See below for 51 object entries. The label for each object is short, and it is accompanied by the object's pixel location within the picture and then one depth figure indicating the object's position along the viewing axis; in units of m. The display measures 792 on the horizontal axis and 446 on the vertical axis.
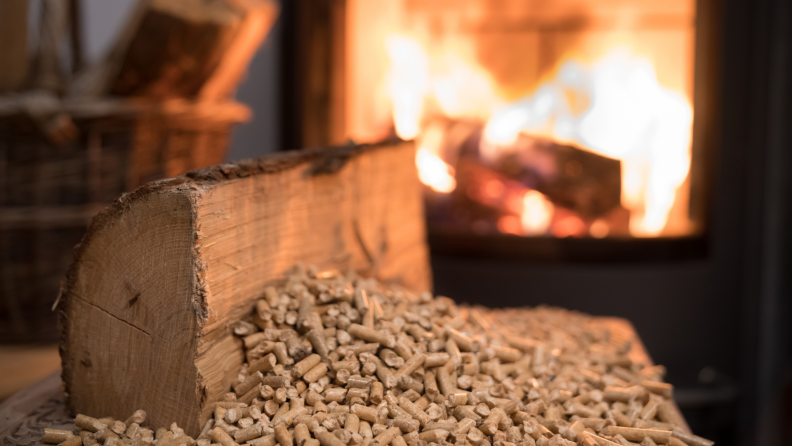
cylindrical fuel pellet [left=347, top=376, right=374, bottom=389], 0.64
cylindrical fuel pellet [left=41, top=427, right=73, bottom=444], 0.62
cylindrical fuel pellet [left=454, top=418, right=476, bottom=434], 0.62
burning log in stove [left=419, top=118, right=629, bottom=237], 0.97
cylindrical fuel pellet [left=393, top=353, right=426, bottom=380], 0.64
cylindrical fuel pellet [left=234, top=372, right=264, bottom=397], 0.64
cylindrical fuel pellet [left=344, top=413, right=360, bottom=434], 0.61
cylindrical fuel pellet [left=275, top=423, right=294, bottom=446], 0.61
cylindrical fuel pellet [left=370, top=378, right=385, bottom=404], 0.63
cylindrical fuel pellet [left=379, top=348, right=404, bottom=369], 0.65
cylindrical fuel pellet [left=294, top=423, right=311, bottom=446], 0.61
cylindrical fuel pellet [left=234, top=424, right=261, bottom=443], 0.61
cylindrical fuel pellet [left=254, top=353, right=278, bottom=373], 0.64
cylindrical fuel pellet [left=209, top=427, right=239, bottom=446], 0.61
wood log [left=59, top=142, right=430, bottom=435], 0.62
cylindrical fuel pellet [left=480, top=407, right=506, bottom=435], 0.62
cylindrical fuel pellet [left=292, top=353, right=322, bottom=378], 0.63
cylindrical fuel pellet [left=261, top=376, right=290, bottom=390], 0.63
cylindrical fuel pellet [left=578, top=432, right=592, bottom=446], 0.62
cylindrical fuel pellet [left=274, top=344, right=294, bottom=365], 0.64
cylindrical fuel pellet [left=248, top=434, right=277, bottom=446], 0.61
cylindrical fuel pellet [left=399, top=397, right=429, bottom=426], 0.62
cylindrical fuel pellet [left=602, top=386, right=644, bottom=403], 0.67
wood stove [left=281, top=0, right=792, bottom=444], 0.94
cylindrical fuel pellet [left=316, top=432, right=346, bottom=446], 0.60
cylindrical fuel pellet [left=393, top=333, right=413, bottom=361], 0.65
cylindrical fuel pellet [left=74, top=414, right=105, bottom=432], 0.62
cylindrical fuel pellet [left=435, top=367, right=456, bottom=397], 0.64
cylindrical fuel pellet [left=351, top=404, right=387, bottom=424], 0.62
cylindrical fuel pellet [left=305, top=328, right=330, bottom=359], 0.65
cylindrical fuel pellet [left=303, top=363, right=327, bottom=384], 0.63
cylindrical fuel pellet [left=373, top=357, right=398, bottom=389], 0.64
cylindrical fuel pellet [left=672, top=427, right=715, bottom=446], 0.64
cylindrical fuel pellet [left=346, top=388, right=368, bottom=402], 0.63
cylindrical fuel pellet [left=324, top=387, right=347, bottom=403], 0.63
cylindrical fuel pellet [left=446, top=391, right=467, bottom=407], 0.64
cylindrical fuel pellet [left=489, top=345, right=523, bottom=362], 0.69
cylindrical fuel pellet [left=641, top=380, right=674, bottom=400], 0.69
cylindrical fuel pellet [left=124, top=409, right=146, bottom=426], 0.63
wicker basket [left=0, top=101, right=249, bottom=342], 0.75
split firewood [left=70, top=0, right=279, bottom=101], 0.75
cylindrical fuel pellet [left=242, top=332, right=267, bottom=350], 0.65
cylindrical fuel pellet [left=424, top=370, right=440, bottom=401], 0.64
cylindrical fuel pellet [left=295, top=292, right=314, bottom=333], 0.65
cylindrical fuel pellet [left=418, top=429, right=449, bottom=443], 0.61
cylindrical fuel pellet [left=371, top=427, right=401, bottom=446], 0.61
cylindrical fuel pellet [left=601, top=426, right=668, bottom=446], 0.64
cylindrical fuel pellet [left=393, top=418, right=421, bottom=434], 0.62
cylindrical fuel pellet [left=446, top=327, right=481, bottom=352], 0.67
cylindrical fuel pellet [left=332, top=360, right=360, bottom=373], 0.64
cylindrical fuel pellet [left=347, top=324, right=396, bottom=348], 0.65
